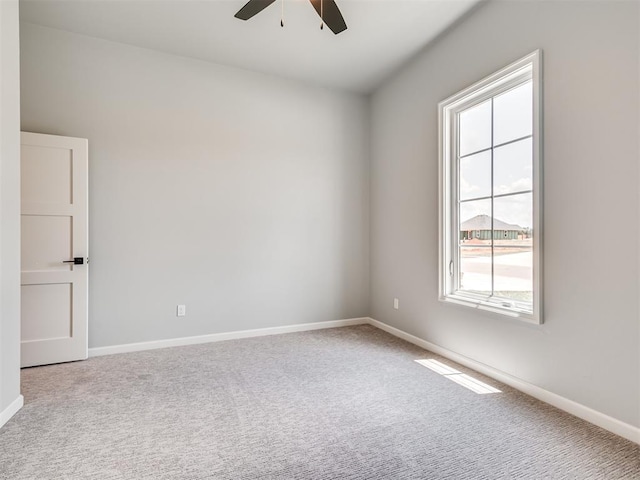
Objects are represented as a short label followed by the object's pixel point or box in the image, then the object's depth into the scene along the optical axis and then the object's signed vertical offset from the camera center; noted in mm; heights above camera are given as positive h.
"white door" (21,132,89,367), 2975 -76
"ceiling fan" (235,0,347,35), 2239 +1556
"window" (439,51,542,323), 2475 +391
